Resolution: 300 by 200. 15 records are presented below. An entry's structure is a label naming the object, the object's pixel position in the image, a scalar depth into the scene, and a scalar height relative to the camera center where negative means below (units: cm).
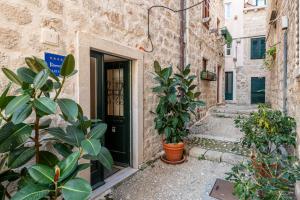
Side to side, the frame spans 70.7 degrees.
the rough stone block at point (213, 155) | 388 -119
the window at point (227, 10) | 1270 +490
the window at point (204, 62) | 724 +102
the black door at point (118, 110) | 350 -30
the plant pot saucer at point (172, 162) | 378 -125
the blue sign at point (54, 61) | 205 +31
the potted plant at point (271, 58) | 545 +99
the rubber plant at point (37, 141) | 116 -33
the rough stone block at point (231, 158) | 373 -119
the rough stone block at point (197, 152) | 406 -118
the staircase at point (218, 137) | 392 -107
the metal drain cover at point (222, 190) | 268 -133
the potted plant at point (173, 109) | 362 -31
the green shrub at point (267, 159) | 175 -67
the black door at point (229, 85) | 1277 +41
